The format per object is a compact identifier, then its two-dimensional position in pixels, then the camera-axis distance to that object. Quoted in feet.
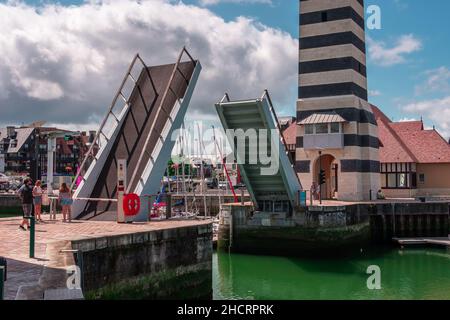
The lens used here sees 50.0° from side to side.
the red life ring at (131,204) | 54.75
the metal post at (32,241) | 33.94
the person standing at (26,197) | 52.95
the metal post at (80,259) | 30.42
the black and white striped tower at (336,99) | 109.60
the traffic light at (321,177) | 88.84
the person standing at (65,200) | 58.70
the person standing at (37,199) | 59.11
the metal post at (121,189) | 54.80
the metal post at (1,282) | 20.22
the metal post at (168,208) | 60.03
